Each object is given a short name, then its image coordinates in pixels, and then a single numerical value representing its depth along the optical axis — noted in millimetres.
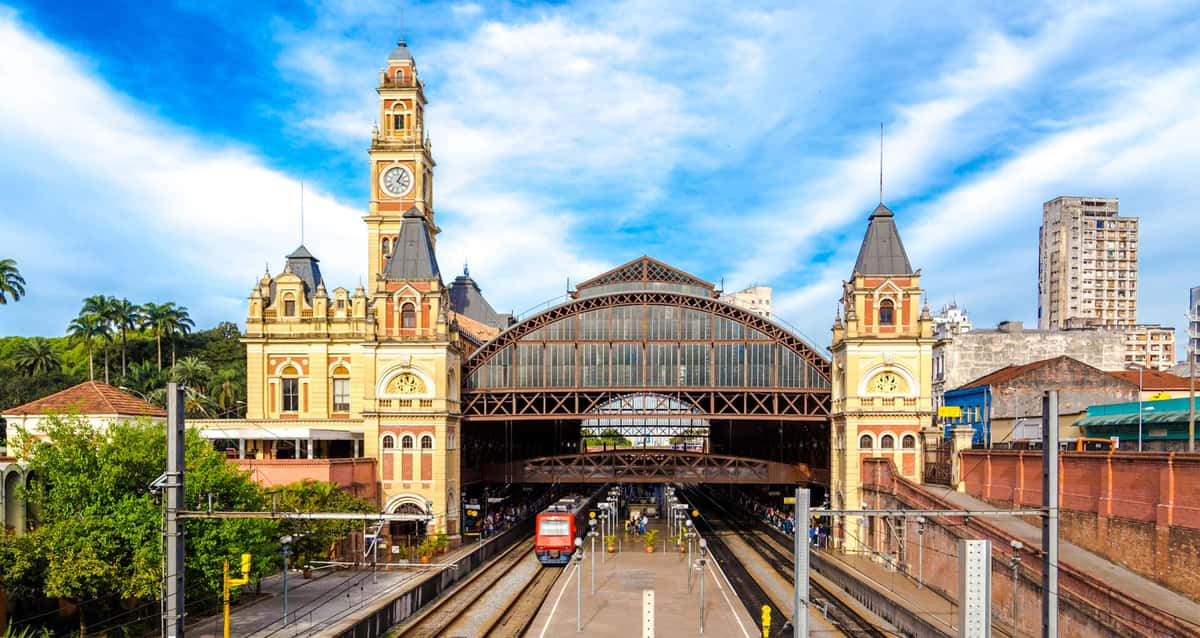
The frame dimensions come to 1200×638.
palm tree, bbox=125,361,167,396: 89500
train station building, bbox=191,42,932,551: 59219
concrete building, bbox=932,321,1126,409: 89062
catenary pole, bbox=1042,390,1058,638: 17938
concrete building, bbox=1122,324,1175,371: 134125
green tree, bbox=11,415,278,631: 31766
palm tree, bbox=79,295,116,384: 95250
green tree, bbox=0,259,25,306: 68438
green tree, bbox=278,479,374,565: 45562
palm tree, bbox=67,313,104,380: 94000
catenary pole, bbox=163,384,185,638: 19781
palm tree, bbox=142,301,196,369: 101000
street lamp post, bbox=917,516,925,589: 44441
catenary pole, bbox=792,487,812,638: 17359
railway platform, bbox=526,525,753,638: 37938
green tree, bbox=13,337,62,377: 87938
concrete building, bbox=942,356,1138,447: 69250
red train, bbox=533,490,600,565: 58000
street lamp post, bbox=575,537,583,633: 37562
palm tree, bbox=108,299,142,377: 97000
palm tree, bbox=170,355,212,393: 91562
